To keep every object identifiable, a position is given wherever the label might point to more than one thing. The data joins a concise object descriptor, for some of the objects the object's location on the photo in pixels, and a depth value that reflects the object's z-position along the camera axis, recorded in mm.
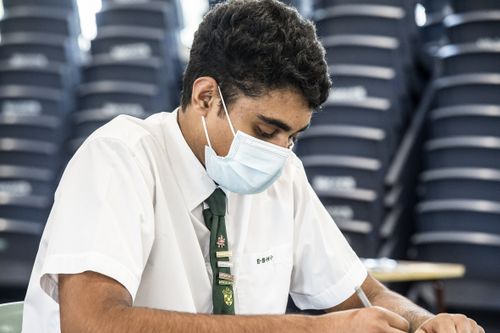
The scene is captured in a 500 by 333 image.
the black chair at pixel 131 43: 6473
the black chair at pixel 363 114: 5688
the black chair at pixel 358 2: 6008
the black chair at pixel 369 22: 5898
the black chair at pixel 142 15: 6590
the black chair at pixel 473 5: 5746
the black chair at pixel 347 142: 5590
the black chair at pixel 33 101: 6426
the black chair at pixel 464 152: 5273
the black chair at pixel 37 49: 6602
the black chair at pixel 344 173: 5508
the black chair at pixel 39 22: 6758
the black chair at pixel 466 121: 5328
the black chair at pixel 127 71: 6320
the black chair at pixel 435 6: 6441
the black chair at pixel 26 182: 6129
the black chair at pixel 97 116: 6211
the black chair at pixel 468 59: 5508
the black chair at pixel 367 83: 5750
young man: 1705
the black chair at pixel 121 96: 6215
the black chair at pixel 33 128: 6316
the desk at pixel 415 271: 4172
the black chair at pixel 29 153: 6246
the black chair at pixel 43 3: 7004
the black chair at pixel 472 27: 5586
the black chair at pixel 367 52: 5816
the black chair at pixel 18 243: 5840
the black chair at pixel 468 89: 5414
